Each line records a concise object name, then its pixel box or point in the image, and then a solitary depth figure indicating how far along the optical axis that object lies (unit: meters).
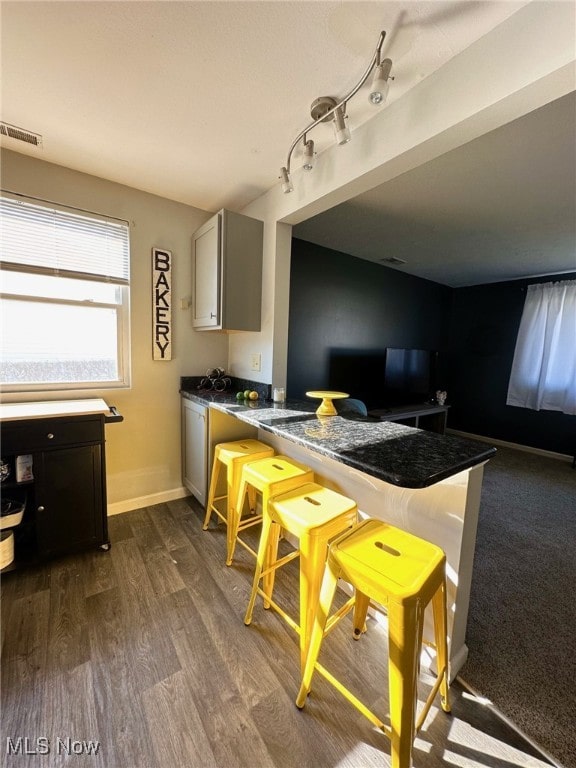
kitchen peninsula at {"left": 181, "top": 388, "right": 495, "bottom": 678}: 1.03
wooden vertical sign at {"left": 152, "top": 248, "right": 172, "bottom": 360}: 2.33
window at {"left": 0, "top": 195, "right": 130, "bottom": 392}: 1.89
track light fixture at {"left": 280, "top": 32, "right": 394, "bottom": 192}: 1.00
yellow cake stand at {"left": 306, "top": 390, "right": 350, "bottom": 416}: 1.72
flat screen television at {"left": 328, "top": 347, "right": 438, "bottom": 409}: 3.66
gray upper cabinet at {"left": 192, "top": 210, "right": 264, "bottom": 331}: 2.09
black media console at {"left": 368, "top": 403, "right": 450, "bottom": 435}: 3.65
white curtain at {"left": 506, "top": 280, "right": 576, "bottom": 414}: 3.89
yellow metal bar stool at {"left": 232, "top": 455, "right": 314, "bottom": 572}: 1.47
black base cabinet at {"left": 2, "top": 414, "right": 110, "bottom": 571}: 1.67
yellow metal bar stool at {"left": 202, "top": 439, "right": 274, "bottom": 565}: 1.80
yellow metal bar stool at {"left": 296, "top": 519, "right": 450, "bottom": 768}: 0.84
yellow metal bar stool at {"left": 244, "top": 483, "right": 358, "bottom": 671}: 1.15
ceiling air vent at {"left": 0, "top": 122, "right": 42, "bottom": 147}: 1.61
